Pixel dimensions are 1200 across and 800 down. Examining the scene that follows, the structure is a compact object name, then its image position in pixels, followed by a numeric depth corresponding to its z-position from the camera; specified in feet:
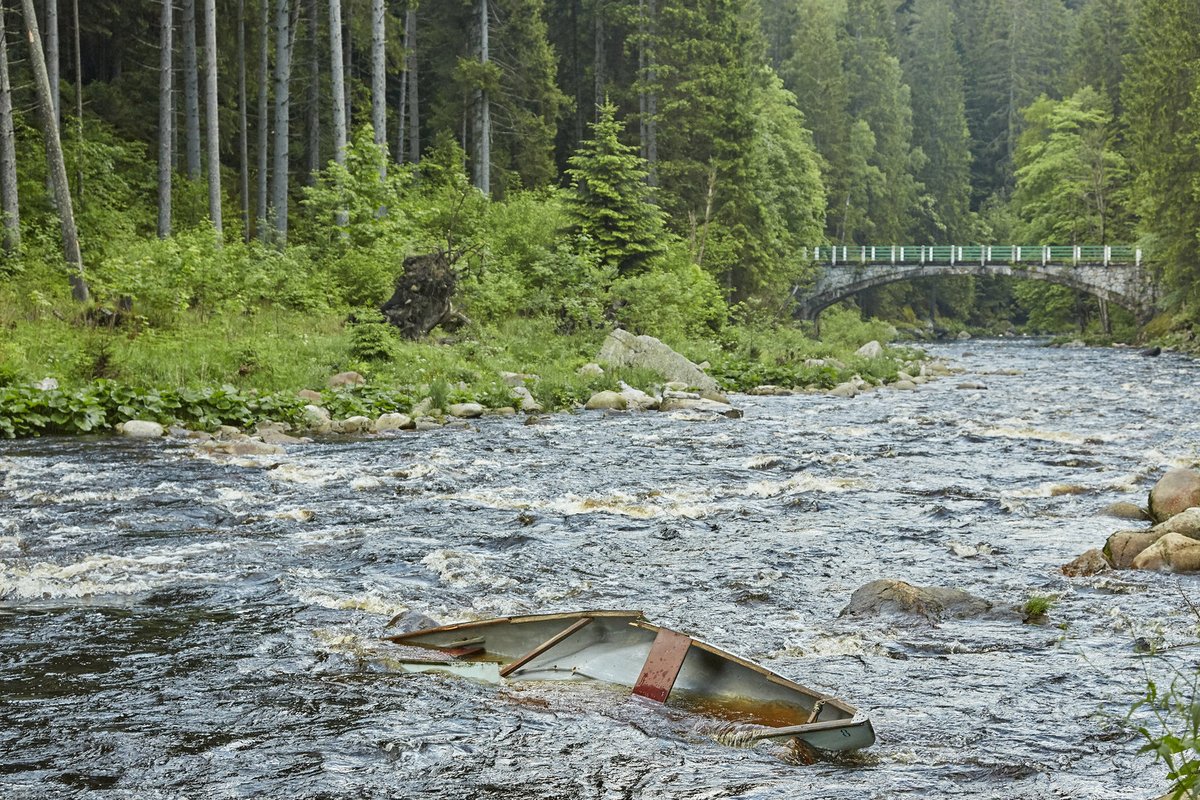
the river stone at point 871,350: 117.08
